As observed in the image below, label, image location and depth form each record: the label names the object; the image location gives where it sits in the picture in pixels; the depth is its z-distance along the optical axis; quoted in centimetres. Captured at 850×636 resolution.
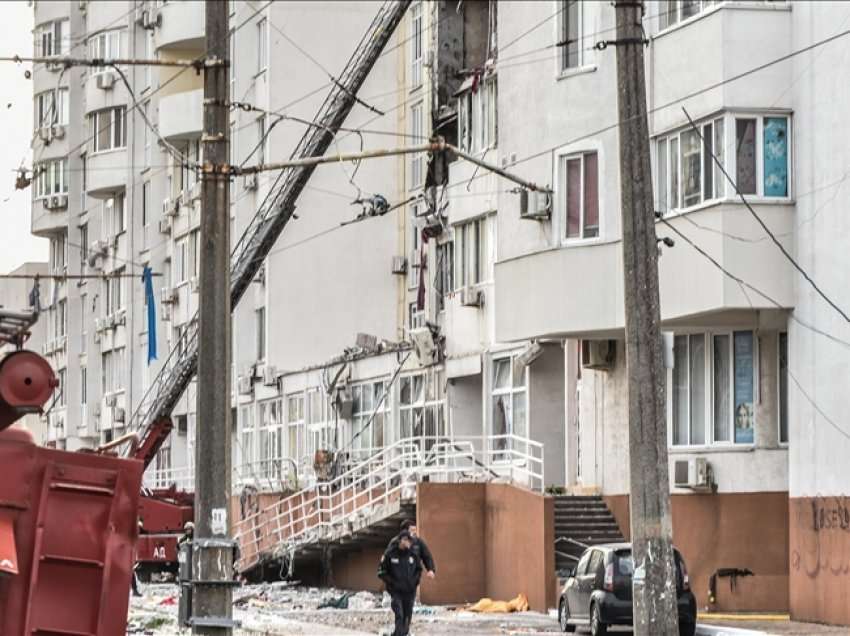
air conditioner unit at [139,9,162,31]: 6906
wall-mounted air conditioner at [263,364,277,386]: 5947
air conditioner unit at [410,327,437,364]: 4897
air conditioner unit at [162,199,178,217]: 7036
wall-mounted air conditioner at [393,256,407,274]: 5891
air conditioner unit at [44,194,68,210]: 8169
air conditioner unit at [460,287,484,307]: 4559
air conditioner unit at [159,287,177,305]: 6962
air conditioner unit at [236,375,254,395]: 6203
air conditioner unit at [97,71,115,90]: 7425
